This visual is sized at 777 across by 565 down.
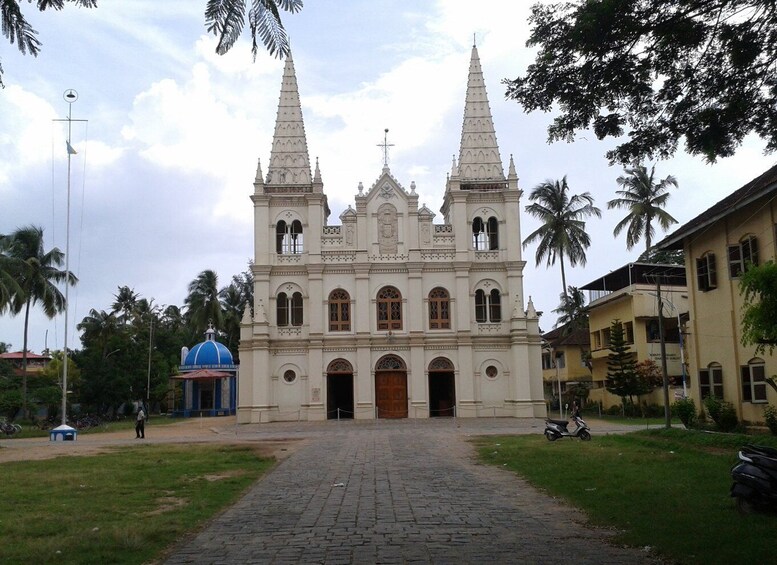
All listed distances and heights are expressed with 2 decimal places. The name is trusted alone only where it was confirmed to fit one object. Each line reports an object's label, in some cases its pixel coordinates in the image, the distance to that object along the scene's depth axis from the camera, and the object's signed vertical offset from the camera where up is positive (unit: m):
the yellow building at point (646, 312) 38.56 +3.19
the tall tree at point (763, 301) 14.13 +1.29
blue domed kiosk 50.30 +0.42
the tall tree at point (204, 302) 65.31 +7.41
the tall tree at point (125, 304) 66.56 +7.46
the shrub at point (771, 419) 18.00 -1.18
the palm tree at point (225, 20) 4.49 +2.21
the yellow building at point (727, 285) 19.62 +2.50
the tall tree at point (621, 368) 36.16 +0.26
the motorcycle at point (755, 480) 8.95 -1.31
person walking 29.16 -1.48
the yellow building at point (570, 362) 48.62 +0.86
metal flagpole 29.81 -1.66
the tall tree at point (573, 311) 52.98 +4.65
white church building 38.97 +3.92
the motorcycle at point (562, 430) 21.84 -1.59
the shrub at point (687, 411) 22.36 -1.16
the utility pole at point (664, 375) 22.20 -0.08
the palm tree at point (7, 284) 31.95 +4.81
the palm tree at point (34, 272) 40.38 +6.51
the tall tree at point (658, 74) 7.18 +3.01
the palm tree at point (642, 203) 45.50 +10.27
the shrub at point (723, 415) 20.73 -1.21
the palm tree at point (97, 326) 58.03 +4.82
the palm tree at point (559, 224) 47.50 +9.46
